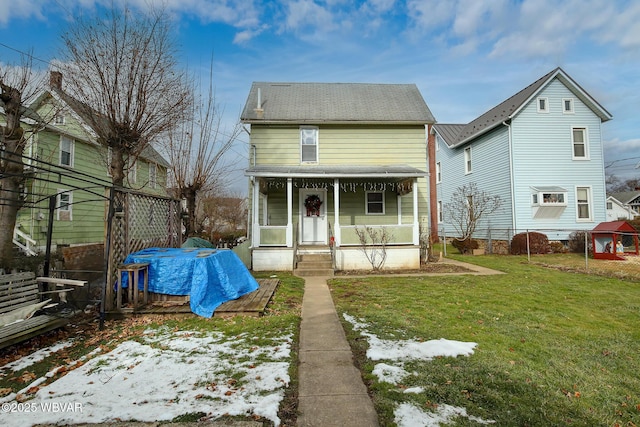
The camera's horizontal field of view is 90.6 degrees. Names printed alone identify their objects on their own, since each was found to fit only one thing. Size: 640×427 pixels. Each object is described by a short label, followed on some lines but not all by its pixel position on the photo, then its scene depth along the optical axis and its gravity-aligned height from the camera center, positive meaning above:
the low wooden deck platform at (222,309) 5.62 -1.38
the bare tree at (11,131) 6.36 +2.14
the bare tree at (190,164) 10.71 +2.41
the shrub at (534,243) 15.04 -0.58
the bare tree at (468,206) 16.70 +1.43
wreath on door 12.86 +1.13
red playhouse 12.73 -0.45
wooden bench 3.98 -1.04
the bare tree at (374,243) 11.08 -0.39
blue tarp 5.89 -0.84
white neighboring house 38.59 +3.06
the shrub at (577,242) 15.30 -0.56
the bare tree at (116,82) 7.00 +3.41
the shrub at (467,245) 16.16 -0.70
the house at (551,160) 15.75 +3.61
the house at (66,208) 12.06 +1.31
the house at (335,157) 12.85 +3.14
